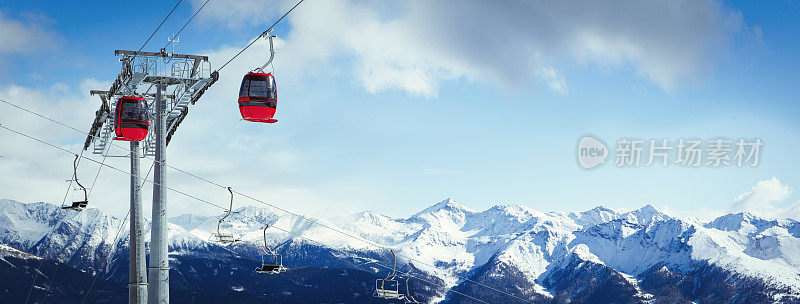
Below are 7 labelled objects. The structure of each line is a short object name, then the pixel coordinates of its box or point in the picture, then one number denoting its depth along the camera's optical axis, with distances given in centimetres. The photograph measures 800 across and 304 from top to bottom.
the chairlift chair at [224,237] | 3303
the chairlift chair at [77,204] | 3178
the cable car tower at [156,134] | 2905
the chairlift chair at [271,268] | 3519
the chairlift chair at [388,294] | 3979
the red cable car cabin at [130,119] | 3300
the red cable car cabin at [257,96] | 3175
